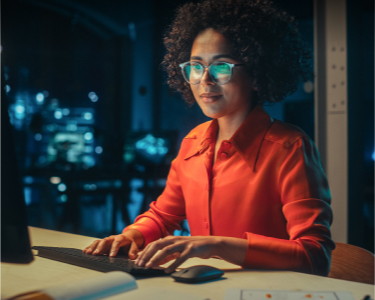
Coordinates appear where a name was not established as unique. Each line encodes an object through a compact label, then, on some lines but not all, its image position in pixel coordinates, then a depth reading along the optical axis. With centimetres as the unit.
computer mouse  78
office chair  119
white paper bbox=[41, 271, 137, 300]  62
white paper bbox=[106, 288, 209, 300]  66
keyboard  83
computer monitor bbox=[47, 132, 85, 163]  645
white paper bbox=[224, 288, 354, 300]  69
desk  75
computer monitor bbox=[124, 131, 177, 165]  497
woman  94
